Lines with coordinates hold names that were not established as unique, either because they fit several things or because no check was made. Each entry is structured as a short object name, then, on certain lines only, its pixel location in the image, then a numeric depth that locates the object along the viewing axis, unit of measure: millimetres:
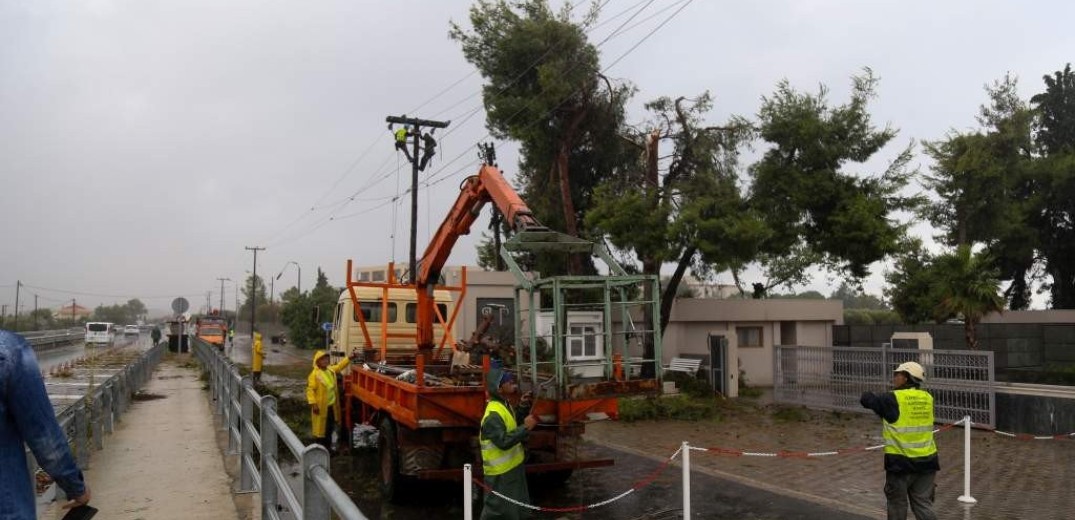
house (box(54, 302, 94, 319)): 160875
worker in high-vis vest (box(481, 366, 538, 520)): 5871
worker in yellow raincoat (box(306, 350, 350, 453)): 10547
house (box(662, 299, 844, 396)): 23750
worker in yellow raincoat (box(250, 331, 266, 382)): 20986
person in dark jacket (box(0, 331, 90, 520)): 2680
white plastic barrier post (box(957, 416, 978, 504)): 8680
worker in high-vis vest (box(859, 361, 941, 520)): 6426
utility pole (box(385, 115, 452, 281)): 25734
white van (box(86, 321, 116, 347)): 49125
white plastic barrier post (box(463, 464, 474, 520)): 6250
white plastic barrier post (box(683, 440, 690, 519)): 7285
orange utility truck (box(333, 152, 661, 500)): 7758
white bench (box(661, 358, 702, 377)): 21038
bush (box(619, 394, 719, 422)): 16469
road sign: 27094
